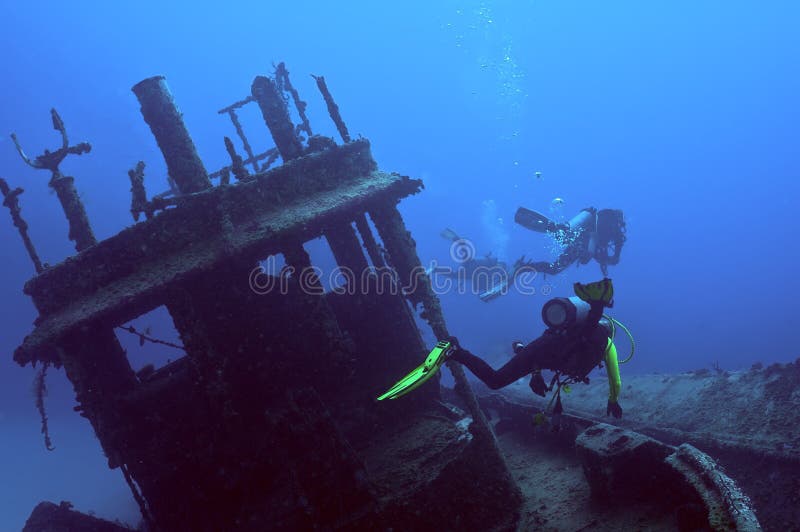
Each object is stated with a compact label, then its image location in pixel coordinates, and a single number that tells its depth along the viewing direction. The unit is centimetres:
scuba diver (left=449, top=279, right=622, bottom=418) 577
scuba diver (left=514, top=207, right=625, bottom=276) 1756
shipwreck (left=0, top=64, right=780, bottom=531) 618
